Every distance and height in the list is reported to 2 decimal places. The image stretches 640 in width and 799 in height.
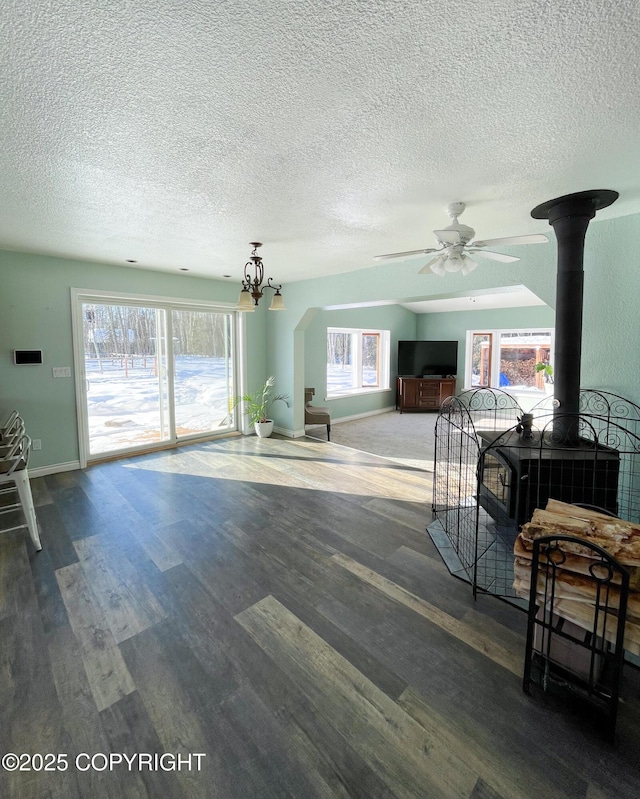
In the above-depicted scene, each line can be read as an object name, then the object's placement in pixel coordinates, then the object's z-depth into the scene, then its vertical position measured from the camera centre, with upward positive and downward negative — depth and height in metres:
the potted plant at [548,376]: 7.45 -0.24
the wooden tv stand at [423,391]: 8.66 -0.61
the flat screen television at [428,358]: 8.85 +0.17
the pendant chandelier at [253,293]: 3.46 +0.68
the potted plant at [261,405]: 5.98 -0.65
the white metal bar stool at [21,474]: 2.57 -0.77
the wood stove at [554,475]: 2.38 -0.74
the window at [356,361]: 7.82 +0.10
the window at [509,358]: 8.10 +0.16
